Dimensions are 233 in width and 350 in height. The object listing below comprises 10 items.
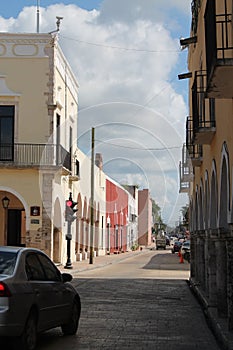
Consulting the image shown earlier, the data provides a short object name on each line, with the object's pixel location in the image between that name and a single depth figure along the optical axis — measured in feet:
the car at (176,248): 230.48
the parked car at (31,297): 27.68
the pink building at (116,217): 195.62
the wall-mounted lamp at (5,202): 103.45
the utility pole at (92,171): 120.88
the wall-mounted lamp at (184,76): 80.62
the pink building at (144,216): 349.61
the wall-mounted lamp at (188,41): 66.92
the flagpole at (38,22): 112.18
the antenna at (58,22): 104.42
